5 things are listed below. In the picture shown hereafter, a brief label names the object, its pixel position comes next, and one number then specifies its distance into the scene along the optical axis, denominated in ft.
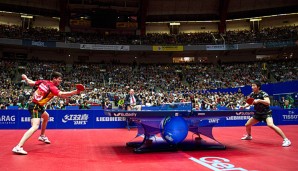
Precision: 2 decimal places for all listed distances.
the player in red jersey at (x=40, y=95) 20.70
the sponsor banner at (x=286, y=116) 50.42
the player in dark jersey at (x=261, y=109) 23.50
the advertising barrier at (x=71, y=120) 42.11
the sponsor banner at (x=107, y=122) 45.03
